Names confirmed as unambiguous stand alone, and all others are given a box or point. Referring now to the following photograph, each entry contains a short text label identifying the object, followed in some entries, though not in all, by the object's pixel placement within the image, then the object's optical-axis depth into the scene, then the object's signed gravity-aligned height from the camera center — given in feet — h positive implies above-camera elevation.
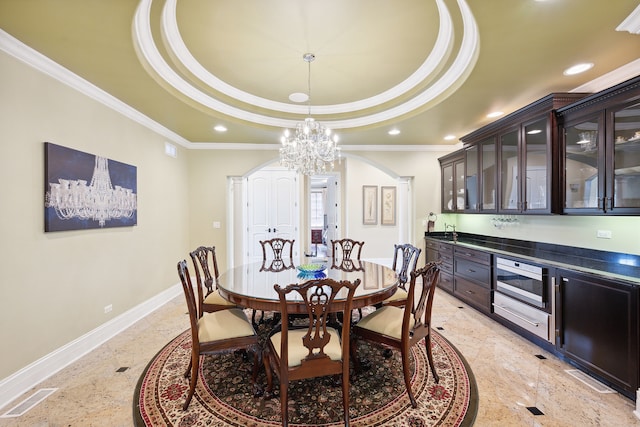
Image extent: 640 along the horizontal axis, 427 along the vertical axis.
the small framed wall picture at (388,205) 24.94 +0.64
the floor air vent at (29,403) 6.27 -4.56
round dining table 6.65 -2.04
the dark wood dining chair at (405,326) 6.50 -2.96
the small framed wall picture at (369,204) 24.82 +0.74
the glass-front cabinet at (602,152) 7.22 +1.73
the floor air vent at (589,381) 6.99 -4.53
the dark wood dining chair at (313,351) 5.42 -3.00
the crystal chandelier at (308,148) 10.37 +2.48
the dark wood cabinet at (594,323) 6.48 -3.02
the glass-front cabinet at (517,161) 9.46 +2.07
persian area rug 5.99 -4.51
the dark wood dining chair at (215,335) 6.42 -3.02
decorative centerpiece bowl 8.57 -1.93
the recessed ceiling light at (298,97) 11.95 +5.15
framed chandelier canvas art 7.89 +0.74
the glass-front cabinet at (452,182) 14.99 +1.74
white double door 21.16 +0.19
